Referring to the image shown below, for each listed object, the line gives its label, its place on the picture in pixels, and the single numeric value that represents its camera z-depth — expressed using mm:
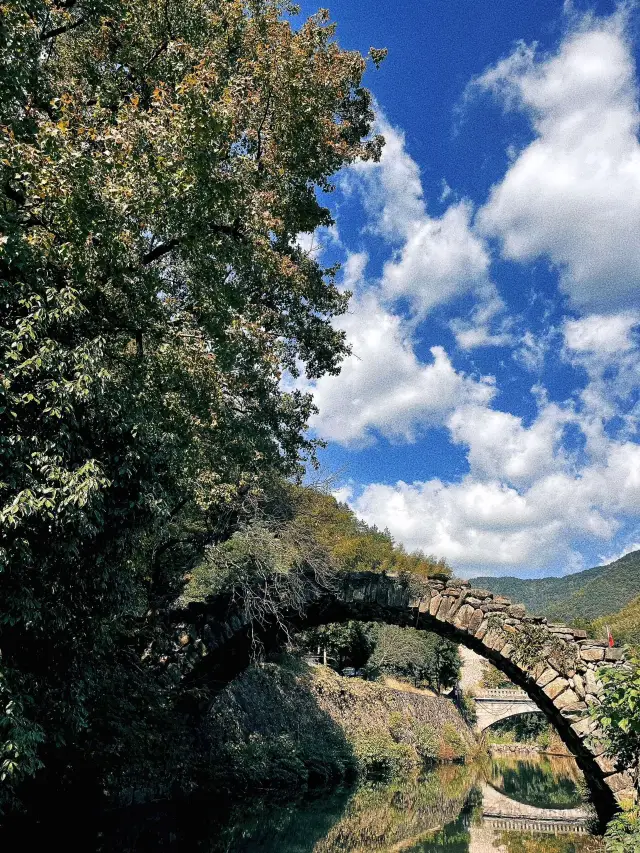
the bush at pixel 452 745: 28609
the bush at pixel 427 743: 25328
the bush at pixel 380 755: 20547
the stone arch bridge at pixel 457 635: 10727
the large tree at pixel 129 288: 5352
